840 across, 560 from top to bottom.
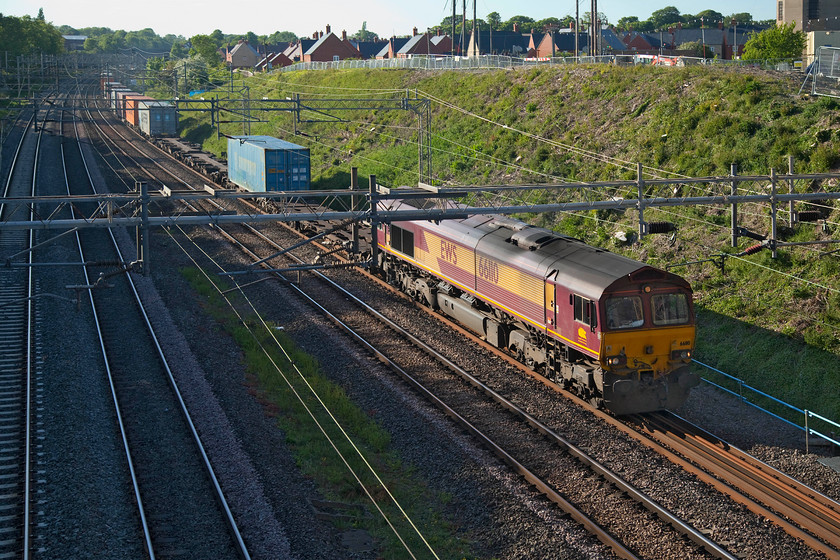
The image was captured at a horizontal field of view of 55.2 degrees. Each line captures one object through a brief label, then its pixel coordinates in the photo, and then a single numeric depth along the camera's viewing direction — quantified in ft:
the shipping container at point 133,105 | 245.26
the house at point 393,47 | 377.48
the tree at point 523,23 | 504.02
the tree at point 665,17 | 495.00
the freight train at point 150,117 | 245.24
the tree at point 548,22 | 519.11
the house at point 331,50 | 374.84
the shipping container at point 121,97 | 271.84
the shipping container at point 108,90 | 322.06
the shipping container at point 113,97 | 298.29
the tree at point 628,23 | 509.51
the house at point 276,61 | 412.55
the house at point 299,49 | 409.08
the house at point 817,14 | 214.48
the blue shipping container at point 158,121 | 245.86
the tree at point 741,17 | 520.01
